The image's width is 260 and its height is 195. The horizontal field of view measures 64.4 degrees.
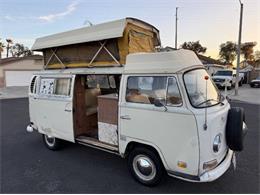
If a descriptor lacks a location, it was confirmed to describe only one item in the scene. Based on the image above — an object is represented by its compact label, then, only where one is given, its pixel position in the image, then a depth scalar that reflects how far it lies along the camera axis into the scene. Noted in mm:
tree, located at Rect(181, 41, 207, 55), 56438
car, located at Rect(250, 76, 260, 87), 25764
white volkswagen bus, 2971
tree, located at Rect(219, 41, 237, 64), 53481
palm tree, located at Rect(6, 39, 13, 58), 53438
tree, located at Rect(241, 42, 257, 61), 56000
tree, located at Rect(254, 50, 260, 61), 64250
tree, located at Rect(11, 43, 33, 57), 68644
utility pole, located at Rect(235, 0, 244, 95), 16013
